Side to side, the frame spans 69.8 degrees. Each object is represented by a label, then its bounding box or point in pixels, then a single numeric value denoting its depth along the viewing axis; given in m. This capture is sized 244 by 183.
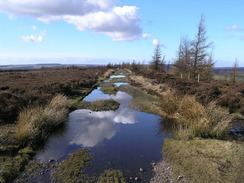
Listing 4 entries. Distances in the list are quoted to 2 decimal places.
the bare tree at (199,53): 24.45
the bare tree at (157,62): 42.48
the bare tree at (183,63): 27.95
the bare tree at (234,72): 31.61
